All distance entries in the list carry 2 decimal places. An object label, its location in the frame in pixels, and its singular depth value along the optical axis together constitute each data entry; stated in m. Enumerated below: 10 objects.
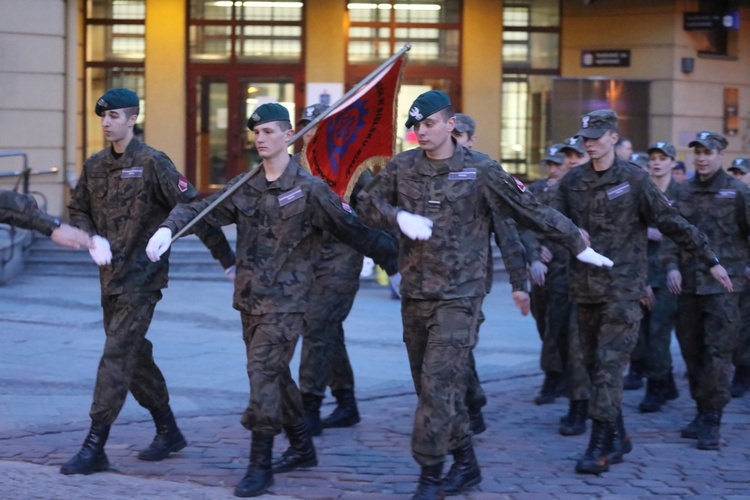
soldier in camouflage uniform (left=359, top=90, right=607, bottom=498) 6.51
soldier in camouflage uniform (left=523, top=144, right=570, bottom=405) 9.28
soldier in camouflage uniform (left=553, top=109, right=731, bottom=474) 7.50
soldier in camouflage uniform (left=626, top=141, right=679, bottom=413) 9.55
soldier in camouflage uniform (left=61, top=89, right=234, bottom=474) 7.10
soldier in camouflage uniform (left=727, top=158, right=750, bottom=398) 10.01
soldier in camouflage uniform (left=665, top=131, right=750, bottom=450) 8.37
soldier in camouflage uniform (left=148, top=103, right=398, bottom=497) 6.77
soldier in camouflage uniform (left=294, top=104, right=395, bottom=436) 8.09
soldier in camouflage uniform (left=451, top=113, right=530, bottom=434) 7.05
